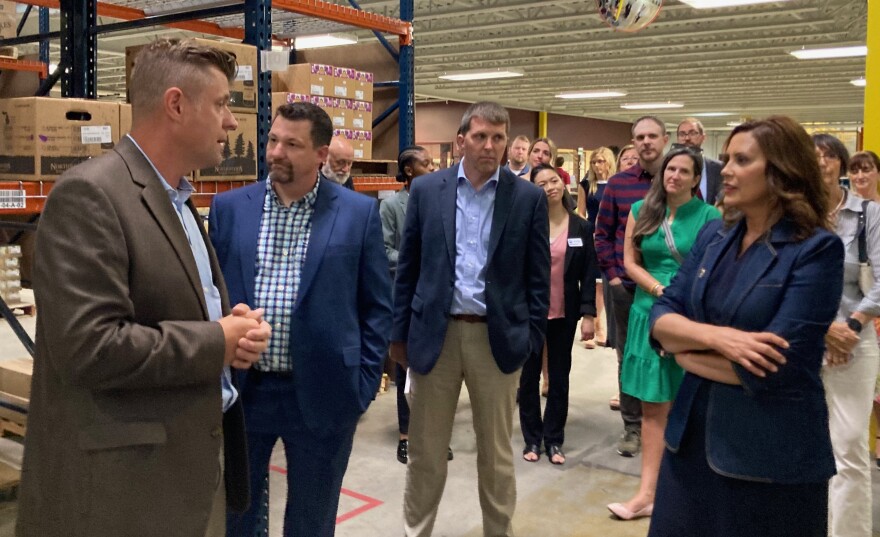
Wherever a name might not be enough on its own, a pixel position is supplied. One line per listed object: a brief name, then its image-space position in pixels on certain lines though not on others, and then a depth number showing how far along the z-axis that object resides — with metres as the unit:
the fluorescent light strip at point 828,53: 13.77
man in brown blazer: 1.44
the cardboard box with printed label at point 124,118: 3.21
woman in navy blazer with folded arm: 2.04
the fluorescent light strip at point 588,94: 20.93
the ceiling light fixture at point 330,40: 12.66
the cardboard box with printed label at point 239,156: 3.34
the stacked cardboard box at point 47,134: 3.04
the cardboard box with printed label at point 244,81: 3.27
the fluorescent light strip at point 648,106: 23.97
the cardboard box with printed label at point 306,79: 4.38
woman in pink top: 4.76
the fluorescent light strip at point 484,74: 17.22
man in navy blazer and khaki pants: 3.17
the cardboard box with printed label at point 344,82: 4.60
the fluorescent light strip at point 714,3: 10.03
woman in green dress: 3.77
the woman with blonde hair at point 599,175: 8.01
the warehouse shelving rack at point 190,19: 3.28
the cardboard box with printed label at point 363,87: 4.73
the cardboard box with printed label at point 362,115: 4.75
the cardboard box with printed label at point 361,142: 4.77
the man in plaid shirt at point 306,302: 2.47
